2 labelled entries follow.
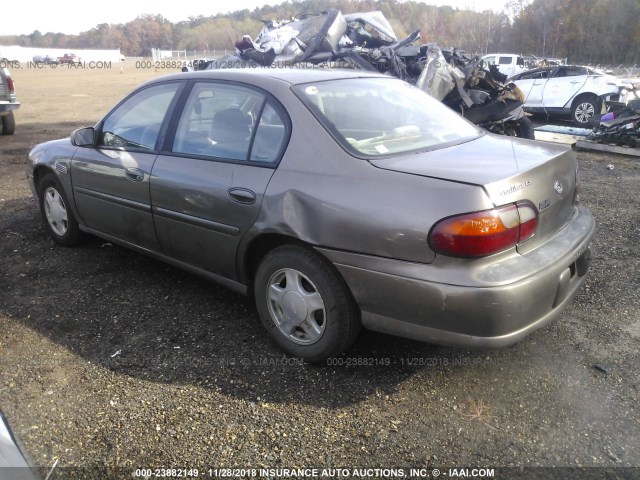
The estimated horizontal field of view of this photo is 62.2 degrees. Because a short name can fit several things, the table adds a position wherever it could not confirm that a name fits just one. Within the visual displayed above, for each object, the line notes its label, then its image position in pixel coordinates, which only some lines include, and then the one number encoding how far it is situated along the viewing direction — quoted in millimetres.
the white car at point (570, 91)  12992
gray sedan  2373
